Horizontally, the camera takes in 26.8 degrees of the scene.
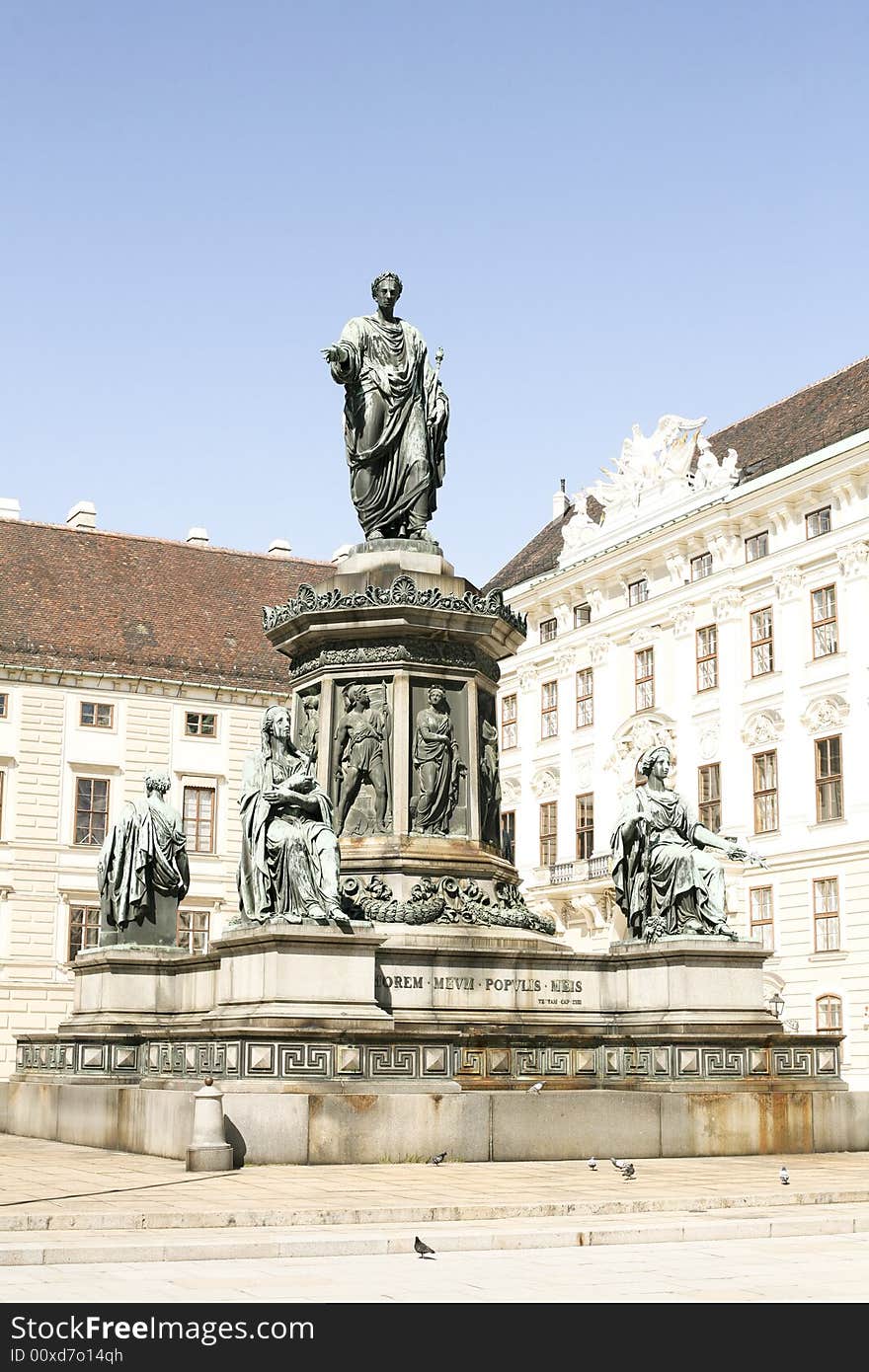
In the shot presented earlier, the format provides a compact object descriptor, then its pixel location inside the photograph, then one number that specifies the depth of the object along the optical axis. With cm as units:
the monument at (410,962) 1560
